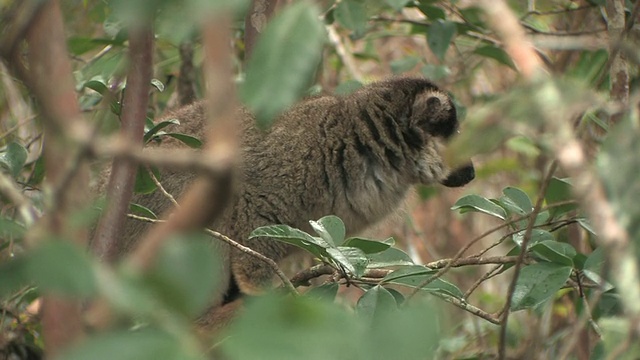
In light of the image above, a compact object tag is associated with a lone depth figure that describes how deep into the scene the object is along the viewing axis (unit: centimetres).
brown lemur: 850
